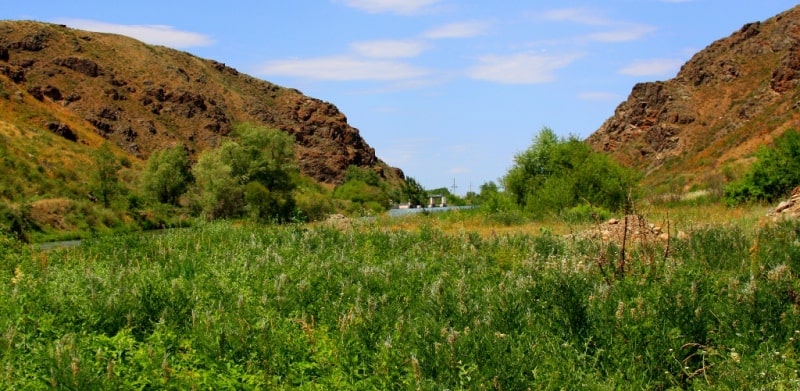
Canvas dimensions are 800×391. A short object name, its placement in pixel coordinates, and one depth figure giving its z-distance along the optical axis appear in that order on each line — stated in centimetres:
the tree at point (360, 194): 9769
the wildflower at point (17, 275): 927
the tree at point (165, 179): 6744
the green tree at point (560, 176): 3784
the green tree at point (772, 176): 3378
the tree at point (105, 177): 5866
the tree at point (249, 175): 5391
